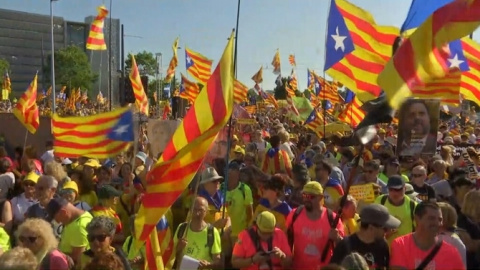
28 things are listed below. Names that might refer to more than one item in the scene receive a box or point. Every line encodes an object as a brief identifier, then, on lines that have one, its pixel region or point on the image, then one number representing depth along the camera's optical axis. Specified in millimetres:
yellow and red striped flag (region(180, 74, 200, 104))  19328
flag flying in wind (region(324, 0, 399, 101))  9539
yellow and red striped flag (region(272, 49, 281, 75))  36938
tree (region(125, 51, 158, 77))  91812
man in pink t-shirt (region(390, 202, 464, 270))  4863
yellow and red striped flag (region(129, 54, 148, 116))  14773
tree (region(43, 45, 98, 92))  81562
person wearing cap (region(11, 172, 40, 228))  7535
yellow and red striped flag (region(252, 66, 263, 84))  30994
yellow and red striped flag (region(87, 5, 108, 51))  22281
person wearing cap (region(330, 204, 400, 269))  5191
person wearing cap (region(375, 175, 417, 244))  6559
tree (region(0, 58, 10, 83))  80225
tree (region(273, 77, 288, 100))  59547
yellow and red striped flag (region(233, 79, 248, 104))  18425
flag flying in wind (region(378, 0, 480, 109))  4973
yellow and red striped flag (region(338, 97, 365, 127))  14234
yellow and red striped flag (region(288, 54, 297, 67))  41131
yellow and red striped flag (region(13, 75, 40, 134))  13555
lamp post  23969
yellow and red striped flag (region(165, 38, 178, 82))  29703
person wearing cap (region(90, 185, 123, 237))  6930
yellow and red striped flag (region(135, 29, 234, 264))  5137
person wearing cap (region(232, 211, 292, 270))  5551
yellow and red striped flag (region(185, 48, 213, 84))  19281
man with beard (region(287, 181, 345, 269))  5828
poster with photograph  7297
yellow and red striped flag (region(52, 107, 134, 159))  8820
